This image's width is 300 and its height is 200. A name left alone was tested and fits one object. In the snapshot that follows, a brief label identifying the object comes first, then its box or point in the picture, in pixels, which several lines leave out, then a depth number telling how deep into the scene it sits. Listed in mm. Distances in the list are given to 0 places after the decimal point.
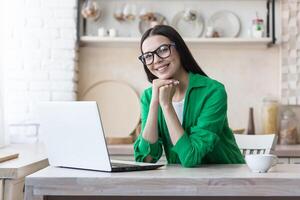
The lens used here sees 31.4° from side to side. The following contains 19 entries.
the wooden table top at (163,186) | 1445
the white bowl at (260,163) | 1574
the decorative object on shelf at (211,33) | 3680
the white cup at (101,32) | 3666
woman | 1788
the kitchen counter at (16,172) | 2049
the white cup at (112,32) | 3678
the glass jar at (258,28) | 3647
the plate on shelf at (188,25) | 3760
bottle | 3637
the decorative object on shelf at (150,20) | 3705
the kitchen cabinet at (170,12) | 3754
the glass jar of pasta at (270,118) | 3613
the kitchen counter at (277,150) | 3119
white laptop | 1517
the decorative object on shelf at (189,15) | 3699
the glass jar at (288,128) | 3545
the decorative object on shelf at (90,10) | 3648
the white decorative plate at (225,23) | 3762
